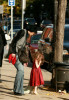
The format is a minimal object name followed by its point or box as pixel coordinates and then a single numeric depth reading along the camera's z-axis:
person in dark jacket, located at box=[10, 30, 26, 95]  9.47
